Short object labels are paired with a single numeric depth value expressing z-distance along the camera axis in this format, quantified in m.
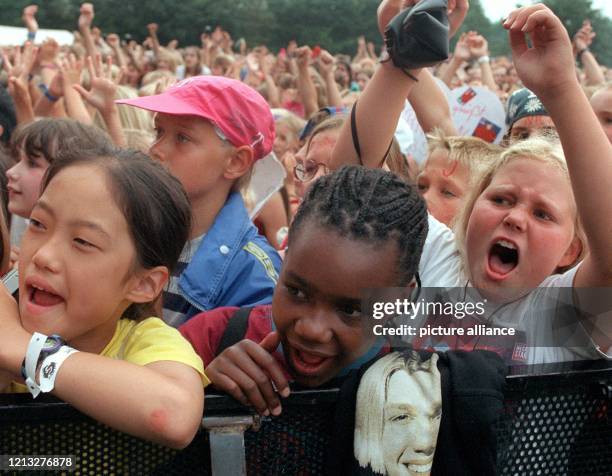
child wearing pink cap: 2.41
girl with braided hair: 1.51
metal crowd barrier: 1.32
